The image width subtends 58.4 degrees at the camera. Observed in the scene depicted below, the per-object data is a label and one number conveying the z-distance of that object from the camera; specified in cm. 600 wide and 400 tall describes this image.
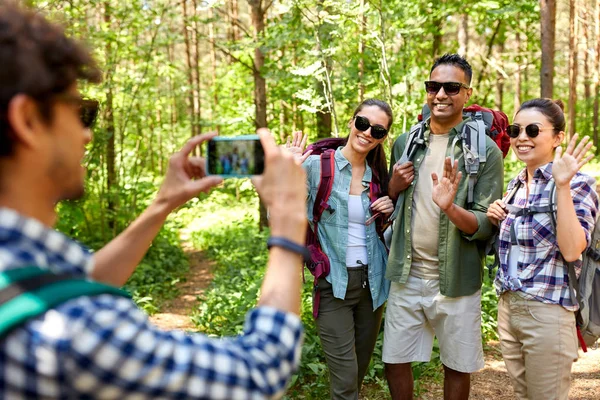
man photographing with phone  89
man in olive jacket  354
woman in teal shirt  363
